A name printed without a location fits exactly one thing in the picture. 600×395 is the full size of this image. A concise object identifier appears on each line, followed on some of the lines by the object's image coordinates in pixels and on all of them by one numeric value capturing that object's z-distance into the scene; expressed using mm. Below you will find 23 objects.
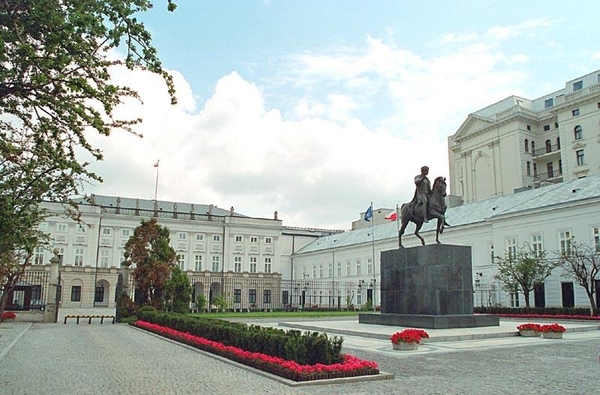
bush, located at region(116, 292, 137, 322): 32094
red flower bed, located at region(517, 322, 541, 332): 19375
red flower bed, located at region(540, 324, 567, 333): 18964
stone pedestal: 20672
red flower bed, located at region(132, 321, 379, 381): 10500
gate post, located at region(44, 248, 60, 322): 30594
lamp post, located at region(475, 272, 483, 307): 45272
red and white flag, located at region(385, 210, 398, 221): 57253
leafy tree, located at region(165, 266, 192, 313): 32844
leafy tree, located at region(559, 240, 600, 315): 34188
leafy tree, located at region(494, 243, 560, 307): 37406
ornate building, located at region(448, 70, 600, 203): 60500
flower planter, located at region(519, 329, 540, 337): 19359
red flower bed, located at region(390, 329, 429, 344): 15094
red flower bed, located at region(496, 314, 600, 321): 31094
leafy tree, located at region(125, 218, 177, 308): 32844
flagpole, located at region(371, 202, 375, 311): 58812
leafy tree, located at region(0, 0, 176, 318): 7754
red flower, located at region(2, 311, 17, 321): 29477
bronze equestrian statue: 22641
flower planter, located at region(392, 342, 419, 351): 15172
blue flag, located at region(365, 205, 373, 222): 55312
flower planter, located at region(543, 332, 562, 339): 19000
